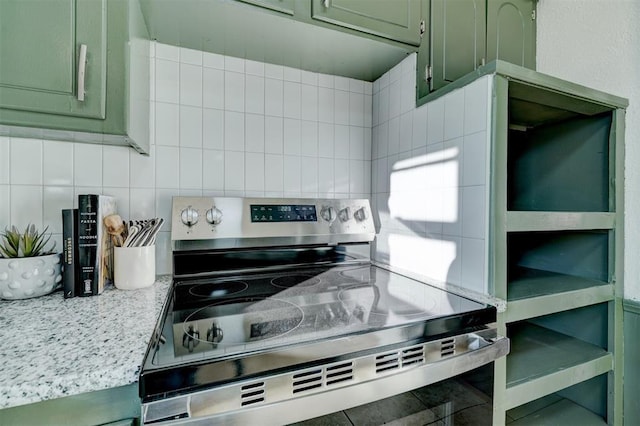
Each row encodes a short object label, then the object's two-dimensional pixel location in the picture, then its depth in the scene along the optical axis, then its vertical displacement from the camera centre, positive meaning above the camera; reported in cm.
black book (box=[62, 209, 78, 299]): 89 -12
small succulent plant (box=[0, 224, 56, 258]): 89 -11
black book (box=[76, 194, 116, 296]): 90 -11
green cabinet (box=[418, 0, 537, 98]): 123 +78
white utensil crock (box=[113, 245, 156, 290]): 96 -18
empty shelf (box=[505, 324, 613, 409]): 98 -53
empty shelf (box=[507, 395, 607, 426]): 116 -80
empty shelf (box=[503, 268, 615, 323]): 96 -27
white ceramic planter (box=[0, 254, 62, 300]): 85 -20
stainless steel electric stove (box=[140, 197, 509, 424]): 55 -27
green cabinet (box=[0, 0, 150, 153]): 73 +36
